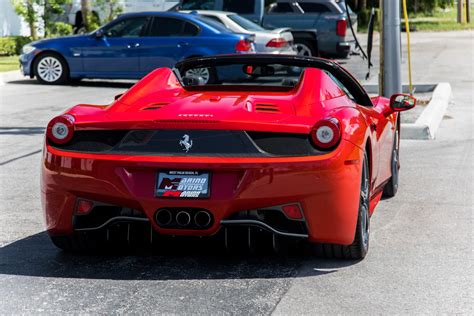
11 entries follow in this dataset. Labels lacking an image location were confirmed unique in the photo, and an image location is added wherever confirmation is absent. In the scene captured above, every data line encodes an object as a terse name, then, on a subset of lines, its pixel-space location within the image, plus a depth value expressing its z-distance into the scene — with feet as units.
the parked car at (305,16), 86.07
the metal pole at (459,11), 160.78
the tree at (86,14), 105.60
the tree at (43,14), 96.99
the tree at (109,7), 113.60
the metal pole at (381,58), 46.34
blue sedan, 66.33
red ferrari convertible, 19.67
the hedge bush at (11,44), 91.81
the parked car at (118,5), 114.86
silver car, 68.95
